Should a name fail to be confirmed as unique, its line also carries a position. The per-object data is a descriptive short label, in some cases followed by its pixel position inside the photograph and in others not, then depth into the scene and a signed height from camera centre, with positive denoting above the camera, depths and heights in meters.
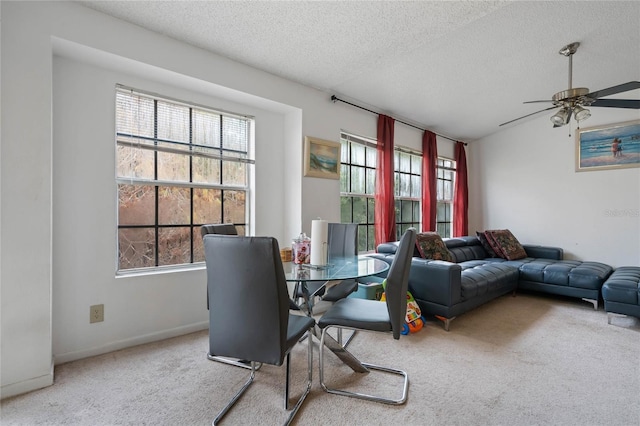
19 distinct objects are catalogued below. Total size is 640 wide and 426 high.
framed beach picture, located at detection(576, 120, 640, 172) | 4.16 +0.94
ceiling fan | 2.48 +0.95
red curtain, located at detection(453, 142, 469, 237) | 5.46 +0.28
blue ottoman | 2.87 -0.78
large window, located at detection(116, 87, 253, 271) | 2.46 +0.33
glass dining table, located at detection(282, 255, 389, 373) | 1.77 -0.37
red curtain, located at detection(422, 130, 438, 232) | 4.79 +0.49
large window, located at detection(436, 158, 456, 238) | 5.37 +0.31
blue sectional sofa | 2.86 -0.70
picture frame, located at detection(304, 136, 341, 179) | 3.27 +0.60
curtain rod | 3.50 +1.31
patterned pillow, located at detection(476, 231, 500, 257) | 4.60 -0.48
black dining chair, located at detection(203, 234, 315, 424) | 1.35 -0.39
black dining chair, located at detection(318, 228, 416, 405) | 1.69 -0.61
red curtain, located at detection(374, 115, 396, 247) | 4.04 +0.28
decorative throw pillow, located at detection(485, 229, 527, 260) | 4.43 -0.46
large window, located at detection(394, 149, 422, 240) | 4.55 +0.37
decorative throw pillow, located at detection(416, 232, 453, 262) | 3.56 -0.41
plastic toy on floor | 2.75 -0.97
